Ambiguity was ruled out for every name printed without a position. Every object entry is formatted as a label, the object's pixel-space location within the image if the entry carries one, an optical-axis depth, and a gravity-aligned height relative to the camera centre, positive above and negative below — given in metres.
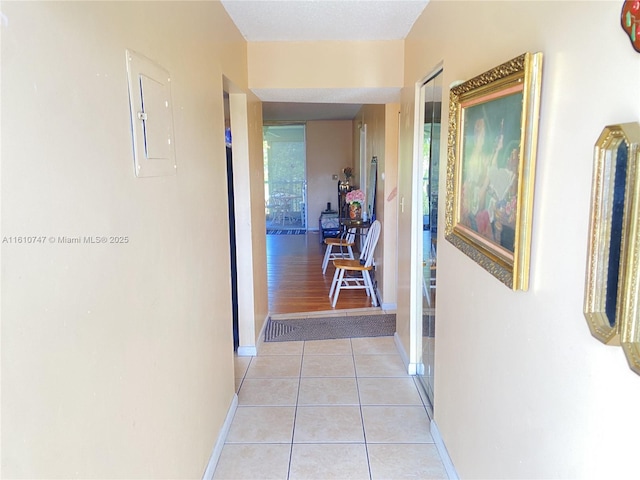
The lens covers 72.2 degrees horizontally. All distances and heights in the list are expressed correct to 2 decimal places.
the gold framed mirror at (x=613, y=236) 0.73 -0.11
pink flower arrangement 5.27 -0.23
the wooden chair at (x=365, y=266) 4.35 -0.88
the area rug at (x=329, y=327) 3.68 -1.30
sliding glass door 9.34 +0.12
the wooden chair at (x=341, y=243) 5.45 -0.82
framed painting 1.12 +0.03
